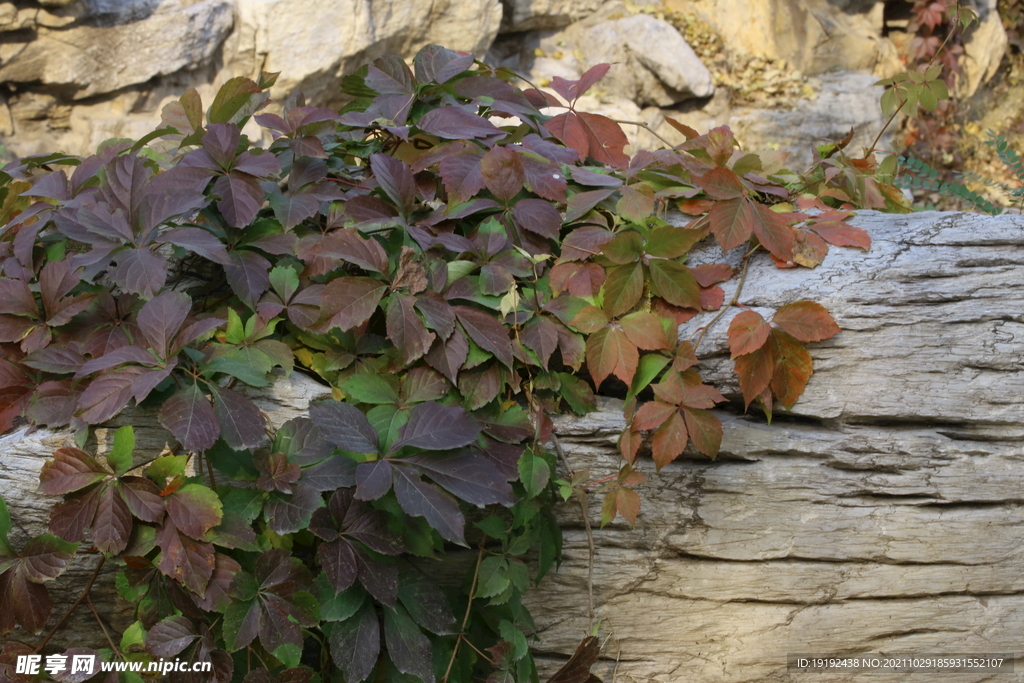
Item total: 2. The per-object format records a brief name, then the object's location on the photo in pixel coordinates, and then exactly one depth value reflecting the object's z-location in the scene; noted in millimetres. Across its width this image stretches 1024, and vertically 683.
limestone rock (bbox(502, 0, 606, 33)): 6082
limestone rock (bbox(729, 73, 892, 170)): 6160
